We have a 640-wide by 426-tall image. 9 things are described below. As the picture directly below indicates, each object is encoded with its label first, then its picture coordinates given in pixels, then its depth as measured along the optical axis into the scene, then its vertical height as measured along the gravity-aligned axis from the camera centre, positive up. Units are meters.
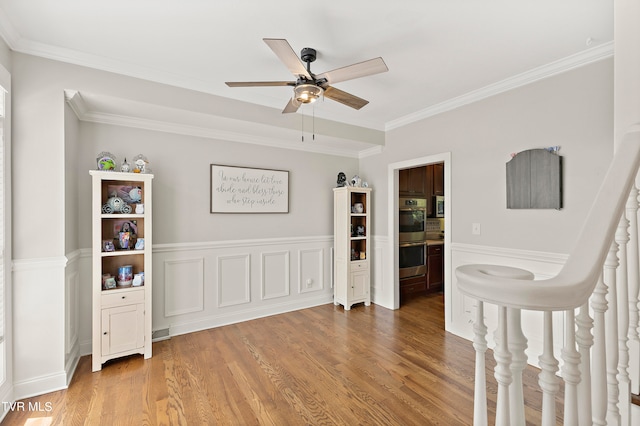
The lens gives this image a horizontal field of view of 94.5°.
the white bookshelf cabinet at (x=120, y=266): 2.57 -0.51
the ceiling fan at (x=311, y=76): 1.82 +0.94
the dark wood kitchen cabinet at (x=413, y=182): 4.54 +0.49
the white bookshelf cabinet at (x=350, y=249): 4.14 -0.52
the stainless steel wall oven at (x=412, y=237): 4.49 -0.39
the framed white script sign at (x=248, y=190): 3.54 +0.30
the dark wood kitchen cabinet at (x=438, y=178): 5.04 +0.59
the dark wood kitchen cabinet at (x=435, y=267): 4.88 -0.91
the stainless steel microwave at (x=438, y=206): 5.09 +0.11
